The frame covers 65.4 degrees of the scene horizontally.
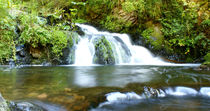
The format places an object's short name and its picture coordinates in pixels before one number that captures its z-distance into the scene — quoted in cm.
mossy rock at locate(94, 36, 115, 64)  797
